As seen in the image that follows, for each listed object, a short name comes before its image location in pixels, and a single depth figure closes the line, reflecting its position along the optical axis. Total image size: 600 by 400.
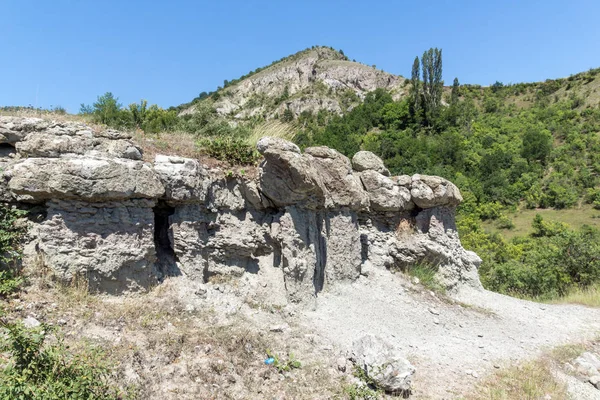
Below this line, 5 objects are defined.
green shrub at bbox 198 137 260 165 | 8.42
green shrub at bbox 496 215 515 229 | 34.00
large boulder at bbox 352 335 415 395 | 5.69
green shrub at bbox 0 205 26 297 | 5.42
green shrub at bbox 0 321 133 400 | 3.44
